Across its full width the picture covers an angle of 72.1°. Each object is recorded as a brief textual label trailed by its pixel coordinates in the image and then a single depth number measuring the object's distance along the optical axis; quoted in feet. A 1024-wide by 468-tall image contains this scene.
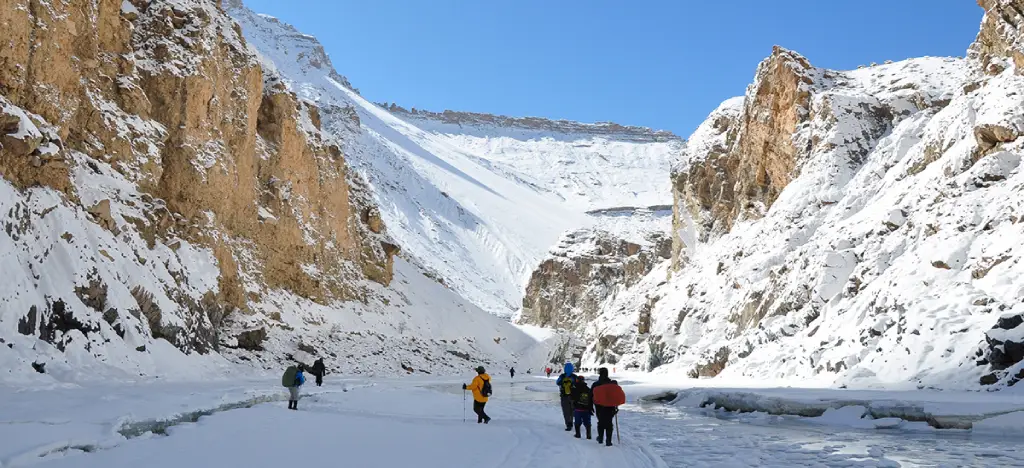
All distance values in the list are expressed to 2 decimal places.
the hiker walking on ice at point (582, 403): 42.75
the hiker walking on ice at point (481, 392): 50.75
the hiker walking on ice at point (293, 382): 58.08
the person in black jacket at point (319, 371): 94.68
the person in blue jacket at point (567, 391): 45.88
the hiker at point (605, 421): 39.73
